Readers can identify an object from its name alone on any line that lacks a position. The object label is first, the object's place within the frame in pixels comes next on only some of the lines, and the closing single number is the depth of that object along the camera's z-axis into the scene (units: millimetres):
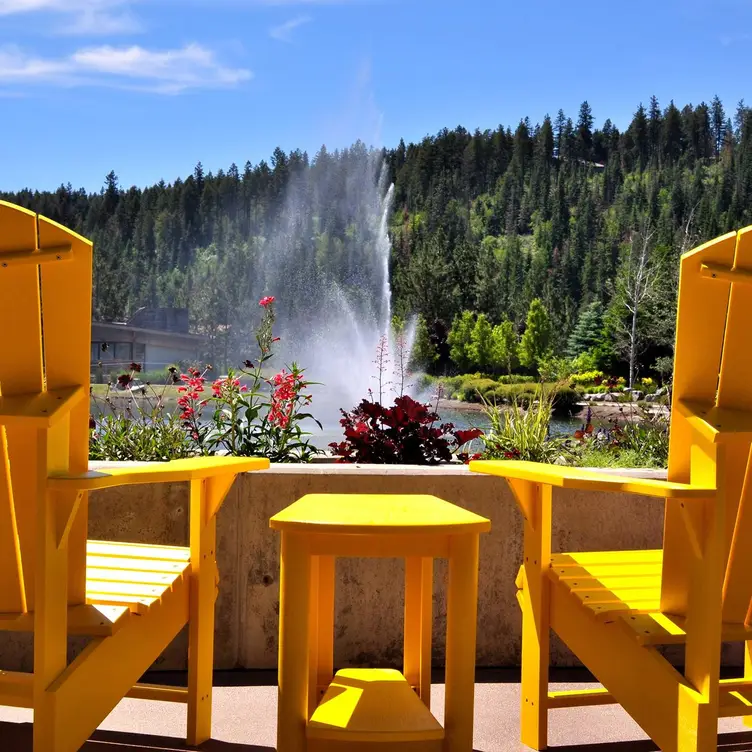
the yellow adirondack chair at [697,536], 1416
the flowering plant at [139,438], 3078
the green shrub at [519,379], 41297
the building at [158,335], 31431
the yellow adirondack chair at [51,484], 1381
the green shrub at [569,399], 18797
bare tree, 30891
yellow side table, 1359
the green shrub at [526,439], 3211
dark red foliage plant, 3023
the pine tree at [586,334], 44250
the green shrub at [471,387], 33438
